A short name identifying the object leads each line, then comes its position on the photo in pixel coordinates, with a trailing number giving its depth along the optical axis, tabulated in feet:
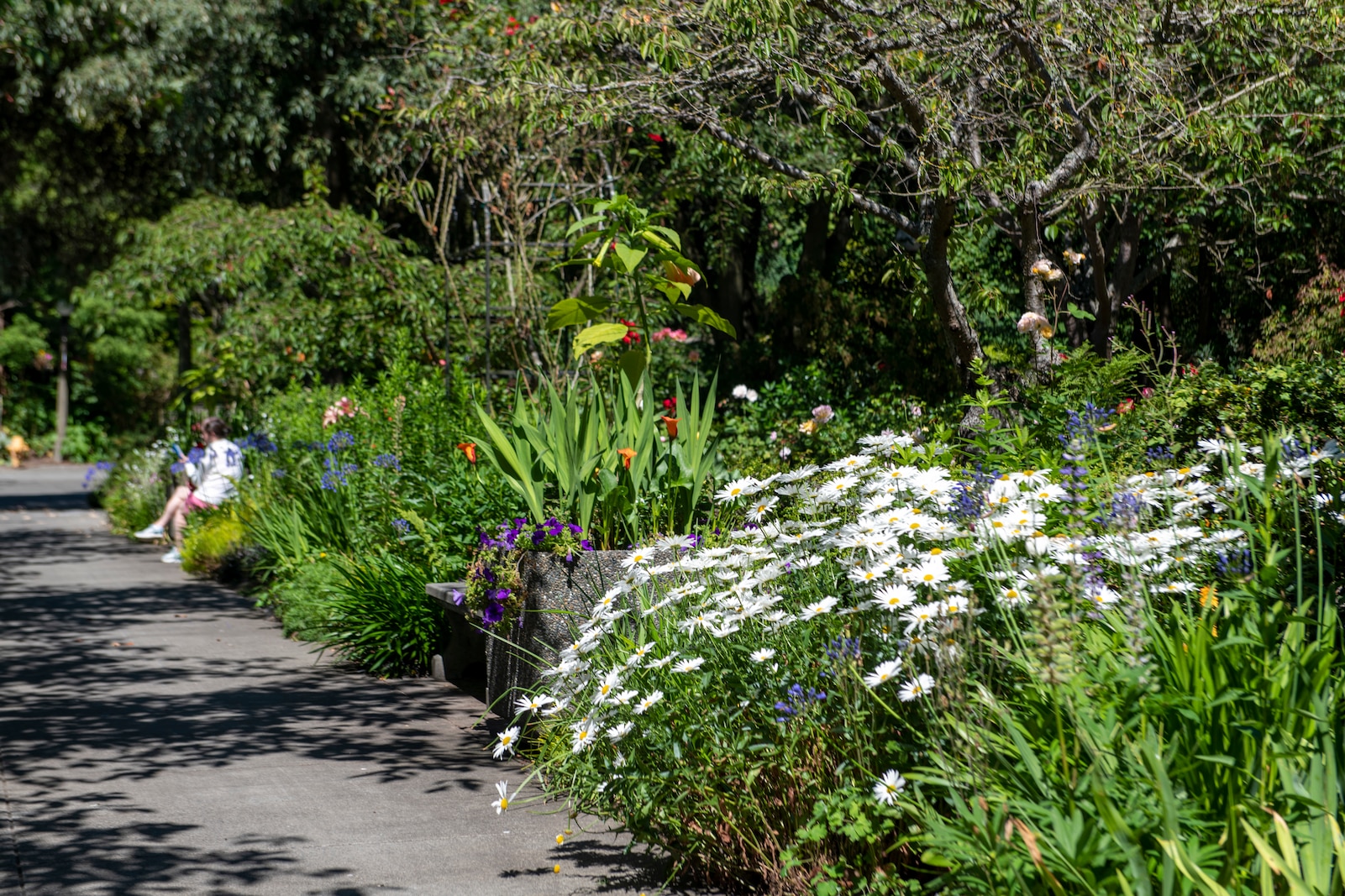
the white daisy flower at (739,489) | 13.65
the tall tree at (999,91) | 20.81
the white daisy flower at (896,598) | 10.01
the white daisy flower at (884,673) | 9.41
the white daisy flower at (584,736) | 11.80
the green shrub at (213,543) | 33.22
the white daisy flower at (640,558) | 14.52
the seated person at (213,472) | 35.55
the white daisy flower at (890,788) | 9.57
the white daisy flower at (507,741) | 13.41
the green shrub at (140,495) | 43.70
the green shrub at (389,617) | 21.59
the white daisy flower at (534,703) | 12.56
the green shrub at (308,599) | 23.84
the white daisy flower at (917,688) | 9.33
